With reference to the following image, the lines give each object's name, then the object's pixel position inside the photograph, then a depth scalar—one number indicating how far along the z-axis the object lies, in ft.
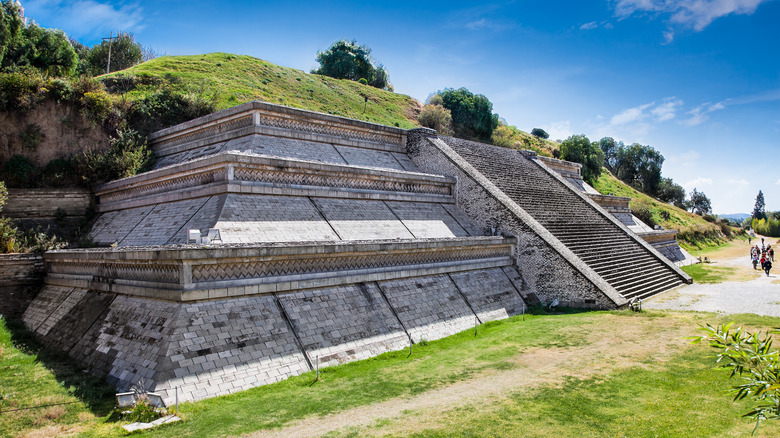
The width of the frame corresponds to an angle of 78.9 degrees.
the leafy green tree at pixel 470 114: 143.13
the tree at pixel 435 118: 124.98
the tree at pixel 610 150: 227.61
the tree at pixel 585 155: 146.00
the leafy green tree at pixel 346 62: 166.20
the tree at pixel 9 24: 70.74
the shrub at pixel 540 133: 213.05
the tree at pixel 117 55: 115.65
